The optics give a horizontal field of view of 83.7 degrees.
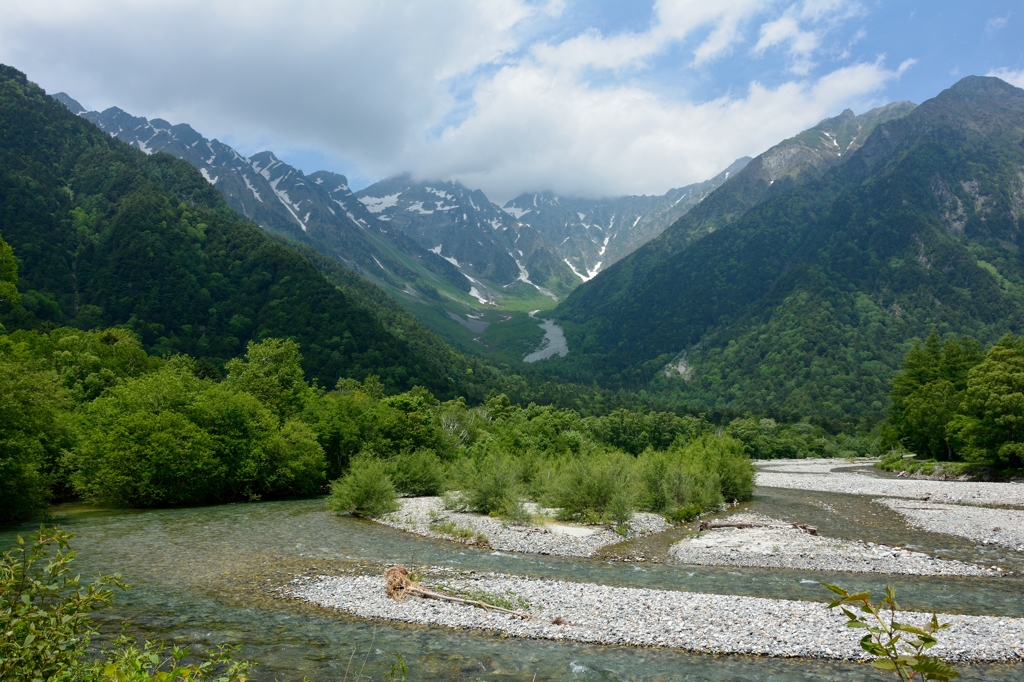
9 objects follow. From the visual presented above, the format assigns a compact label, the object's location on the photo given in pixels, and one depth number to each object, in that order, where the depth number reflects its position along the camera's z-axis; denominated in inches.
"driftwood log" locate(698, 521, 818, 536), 1263.3
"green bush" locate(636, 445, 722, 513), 1616.6
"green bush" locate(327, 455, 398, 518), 1568.7
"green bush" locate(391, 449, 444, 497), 1993.1
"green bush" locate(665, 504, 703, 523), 1486.2
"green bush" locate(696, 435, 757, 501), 1877.5
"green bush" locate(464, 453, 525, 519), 1486.2
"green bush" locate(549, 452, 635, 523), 1380.4
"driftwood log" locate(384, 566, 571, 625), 762.8
